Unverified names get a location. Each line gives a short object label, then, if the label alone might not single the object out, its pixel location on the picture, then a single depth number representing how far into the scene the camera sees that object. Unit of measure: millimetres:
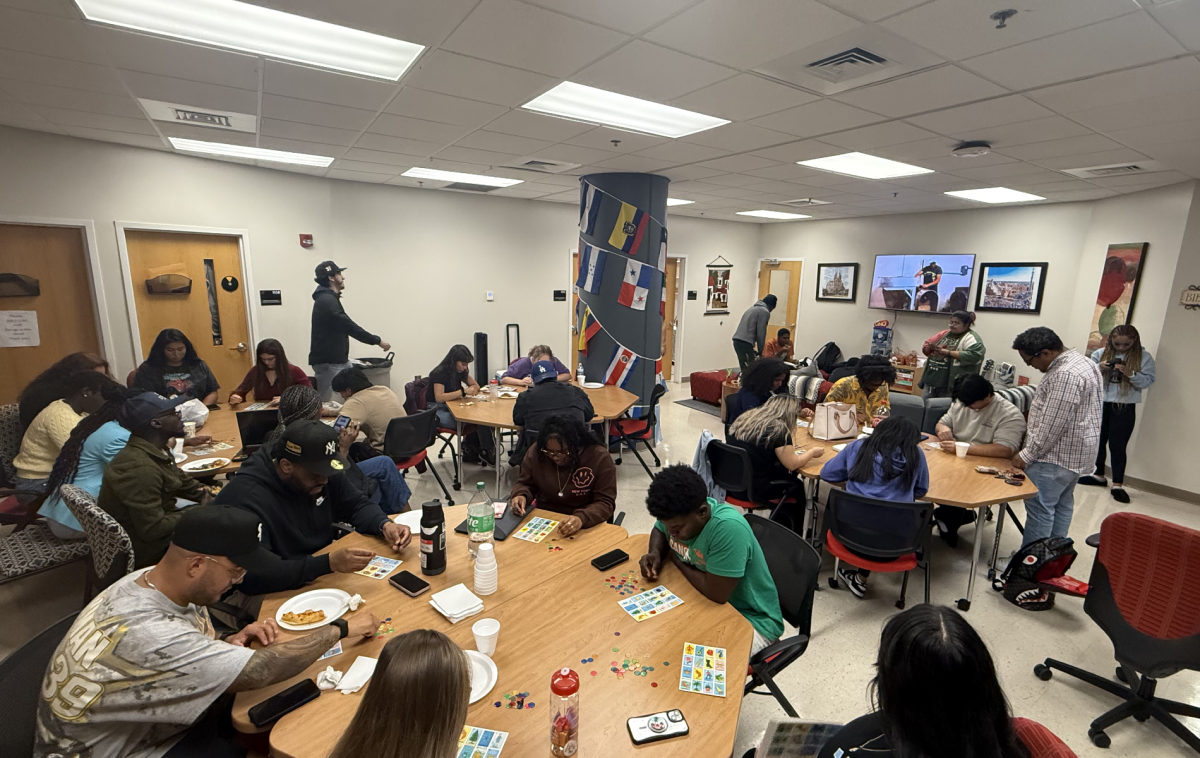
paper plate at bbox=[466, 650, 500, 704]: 1610
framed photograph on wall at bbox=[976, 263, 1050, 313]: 7121
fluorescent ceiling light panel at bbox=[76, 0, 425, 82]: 2439
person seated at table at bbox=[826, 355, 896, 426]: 4480
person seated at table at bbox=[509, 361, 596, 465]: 4242
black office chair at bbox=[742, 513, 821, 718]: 2002
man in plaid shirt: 3402
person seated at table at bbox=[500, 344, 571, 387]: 5930
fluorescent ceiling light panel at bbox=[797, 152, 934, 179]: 4957
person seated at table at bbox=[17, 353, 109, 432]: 3316
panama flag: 5884
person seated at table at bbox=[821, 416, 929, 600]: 3123
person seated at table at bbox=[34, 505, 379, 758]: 1372
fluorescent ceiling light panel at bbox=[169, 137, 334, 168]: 5004
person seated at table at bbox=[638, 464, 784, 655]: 2059
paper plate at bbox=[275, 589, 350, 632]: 1922
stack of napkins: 1954
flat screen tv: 7852
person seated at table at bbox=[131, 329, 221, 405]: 4414
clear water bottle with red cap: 1377
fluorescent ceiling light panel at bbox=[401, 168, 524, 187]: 6035
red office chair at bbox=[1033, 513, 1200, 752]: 2260
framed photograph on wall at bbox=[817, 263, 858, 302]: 9328
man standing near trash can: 5746
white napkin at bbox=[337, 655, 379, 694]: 1609
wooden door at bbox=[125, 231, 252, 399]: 5445
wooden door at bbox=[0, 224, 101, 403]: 4758
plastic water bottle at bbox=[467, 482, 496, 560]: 2400
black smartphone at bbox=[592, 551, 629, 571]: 2297
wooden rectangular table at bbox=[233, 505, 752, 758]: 1479
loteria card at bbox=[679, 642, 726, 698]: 1650
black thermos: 2160
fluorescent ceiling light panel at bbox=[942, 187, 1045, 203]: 6262
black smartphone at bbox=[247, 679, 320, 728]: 1479
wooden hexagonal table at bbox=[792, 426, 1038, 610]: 3225
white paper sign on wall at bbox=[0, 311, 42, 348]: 4762
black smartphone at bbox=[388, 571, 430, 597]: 2082
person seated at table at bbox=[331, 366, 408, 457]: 4219
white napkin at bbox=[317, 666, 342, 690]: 1611
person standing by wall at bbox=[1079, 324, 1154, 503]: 5113
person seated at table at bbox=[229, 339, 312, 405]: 4768
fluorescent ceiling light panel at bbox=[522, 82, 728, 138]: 3508
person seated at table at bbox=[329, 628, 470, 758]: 1081
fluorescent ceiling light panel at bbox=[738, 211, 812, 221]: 9258
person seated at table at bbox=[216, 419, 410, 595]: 2100
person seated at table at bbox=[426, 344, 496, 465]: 5270
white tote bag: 4266
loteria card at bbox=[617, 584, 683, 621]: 1997
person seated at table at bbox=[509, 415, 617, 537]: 2936
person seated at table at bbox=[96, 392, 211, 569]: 2615
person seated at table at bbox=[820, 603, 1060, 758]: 1166
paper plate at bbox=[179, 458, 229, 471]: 3317
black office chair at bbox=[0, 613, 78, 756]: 1383
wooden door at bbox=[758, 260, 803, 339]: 10391
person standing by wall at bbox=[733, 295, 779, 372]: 8242
